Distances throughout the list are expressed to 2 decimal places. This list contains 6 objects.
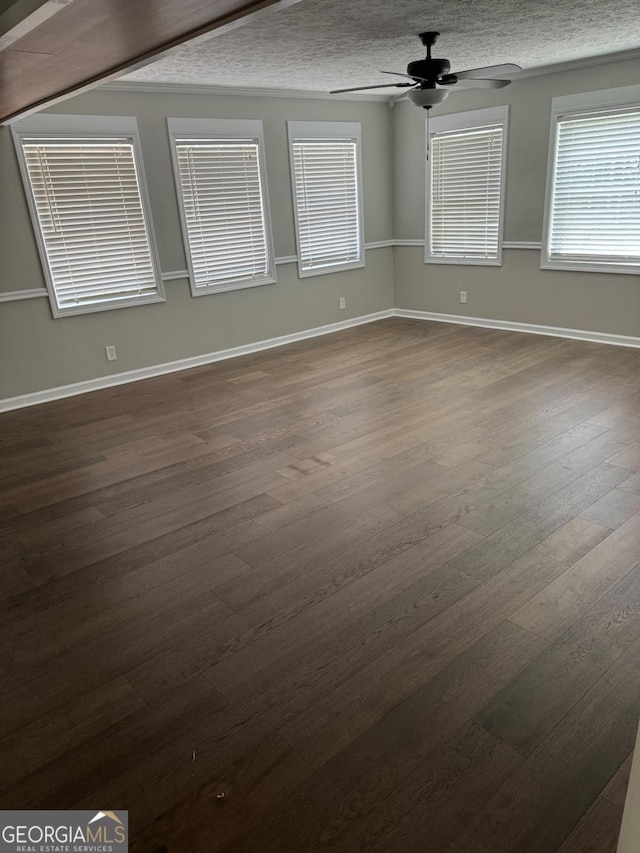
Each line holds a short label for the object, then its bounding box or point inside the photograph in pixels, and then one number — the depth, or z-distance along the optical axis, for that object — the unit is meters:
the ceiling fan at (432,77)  3.72
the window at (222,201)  5.32
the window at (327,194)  6.15
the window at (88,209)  4.56
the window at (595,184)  5.13
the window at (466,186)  6.05
